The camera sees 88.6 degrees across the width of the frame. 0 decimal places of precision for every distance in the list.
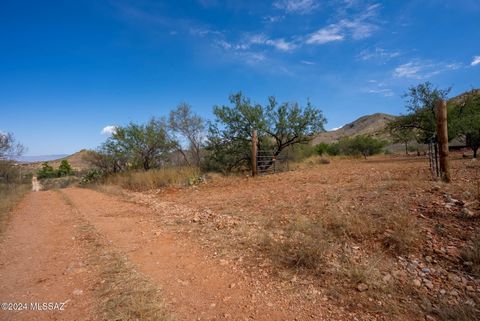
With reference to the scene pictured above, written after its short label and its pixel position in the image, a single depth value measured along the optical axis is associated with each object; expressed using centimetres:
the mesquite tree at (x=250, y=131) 1478
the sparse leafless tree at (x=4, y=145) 1502
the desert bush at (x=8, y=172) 1688
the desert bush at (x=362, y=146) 2929
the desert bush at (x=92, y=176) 1881
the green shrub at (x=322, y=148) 3311
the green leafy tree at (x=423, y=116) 1662
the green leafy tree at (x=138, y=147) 1844
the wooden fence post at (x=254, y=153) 1236
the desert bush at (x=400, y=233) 305
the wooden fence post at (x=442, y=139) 596
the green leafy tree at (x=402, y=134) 1919
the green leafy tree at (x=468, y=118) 1452
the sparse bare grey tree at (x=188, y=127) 1922
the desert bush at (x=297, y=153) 1728
